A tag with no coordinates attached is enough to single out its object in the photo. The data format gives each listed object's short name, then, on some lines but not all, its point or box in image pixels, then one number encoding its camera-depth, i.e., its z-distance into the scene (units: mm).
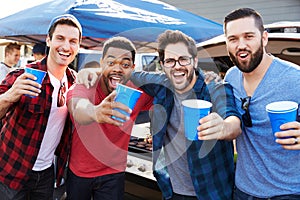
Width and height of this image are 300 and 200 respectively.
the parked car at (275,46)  2484
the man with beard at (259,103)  1673
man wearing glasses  1887
